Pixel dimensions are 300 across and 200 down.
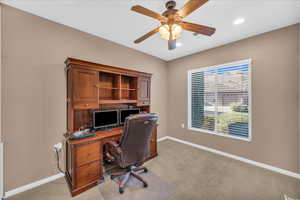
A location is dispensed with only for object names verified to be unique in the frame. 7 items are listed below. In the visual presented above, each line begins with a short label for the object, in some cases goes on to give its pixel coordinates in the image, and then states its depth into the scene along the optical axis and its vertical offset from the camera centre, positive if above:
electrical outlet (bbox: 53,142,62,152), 1.98 -0.78
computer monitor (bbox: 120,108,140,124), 2.65 -0.29
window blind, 2.65 -0.02
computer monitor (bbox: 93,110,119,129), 2.26 -0.38
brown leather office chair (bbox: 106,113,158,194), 1.60 -0.66
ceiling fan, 1.25 +0.95
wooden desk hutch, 1.74 -0.21
